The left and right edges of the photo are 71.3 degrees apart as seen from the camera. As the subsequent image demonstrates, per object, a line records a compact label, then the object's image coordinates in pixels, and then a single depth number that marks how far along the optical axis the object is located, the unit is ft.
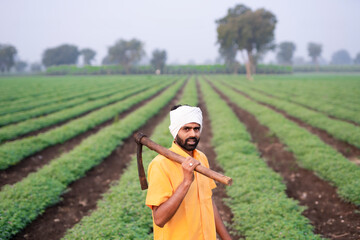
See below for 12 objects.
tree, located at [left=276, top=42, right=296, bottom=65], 382.63
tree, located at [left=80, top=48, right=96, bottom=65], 433.19
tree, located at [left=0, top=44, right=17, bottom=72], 326.03
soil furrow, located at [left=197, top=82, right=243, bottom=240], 16.57
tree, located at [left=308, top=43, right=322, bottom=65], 407.64
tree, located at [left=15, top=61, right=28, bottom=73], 474.08
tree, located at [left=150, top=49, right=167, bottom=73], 231.93
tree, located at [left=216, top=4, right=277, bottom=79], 146.81
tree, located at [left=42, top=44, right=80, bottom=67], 362.12
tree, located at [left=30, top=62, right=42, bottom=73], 463.99
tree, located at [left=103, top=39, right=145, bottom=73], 303.48
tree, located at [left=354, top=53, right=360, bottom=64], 488.19
